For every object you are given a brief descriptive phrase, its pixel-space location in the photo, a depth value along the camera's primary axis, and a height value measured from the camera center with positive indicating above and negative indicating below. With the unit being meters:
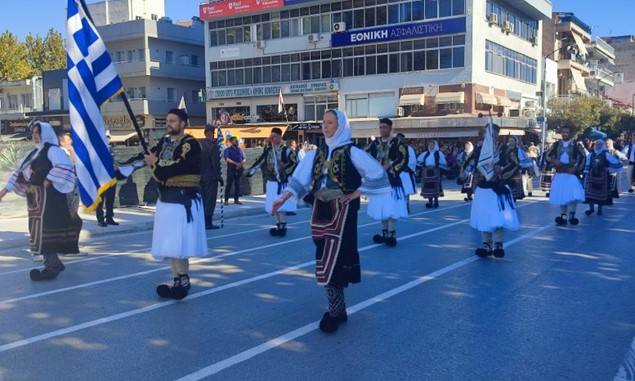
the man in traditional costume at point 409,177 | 14.66 -0.68
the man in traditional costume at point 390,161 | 10.73 -0.20
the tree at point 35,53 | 61.97 +10.07
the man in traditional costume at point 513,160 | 9.39 -0.19
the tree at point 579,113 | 49.34 +2.79
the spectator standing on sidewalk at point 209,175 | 13.73 -0.52
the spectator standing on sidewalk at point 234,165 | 18.45 -0.40
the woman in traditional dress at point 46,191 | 8.04 -0.49
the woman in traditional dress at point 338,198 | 6.02 -0.46
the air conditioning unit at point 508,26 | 45.45 +8.95
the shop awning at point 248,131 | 45.70 +1.51
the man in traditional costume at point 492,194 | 9.29 -0.69
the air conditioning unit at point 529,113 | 49.25 +2.79
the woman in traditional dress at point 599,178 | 15.00 -0.75
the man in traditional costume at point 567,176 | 13.44 -0.63
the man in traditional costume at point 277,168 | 11.99 -0.34
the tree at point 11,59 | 54.72 +8.45
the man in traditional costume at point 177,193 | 6.79 -0.46
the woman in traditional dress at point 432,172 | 18.27 -0.69
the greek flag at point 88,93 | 6.63 +0.65
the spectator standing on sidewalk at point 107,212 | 13.46 -1.27
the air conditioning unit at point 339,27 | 45.62 +9.03
